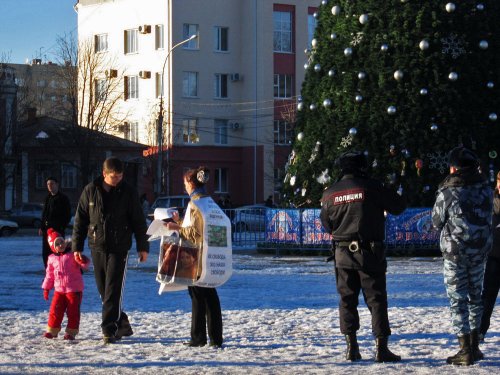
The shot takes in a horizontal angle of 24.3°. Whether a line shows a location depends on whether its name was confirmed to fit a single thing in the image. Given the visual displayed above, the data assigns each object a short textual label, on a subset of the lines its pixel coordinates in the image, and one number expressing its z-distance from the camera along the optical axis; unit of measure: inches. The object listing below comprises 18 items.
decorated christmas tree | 1013.2
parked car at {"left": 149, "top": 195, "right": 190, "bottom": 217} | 1829.5
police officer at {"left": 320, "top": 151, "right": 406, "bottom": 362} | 397.1
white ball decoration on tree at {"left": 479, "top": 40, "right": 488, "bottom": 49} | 1015.6
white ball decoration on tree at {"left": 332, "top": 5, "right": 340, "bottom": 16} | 1063.6
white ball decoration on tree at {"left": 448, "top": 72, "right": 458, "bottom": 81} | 1002.7
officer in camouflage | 394.6
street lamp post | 1957.4
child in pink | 462.6
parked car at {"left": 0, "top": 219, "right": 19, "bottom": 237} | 1742.1
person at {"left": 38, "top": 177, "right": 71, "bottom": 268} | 765.3
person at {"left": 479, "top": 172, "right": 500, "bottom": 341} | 441.7
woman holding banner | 437.1
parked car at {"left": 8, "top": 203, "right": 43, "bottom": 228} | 2128.4
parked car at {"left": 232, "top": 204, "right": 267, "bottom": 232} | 1178.6
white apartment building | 2568.9
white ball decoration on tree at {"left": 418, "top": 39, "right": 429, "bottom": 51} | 1006.4
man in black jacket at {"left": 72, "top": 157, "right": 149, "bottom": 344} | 446.6
